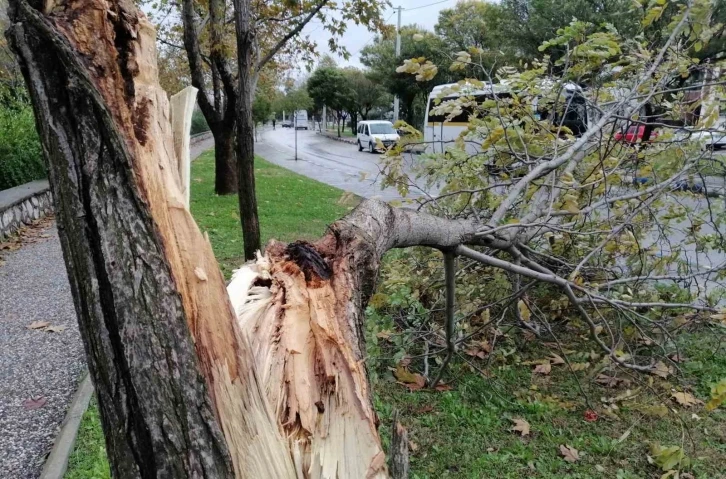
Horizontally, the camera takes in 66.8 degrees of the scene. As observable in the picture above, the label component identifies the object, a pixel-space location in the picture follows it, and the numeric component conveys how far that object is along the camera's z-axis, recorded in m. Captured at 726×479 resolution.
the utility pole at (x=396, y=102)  31.14
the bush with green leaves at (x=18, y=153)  9.64
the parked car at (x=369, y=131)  30.25
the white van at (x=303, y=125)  61.11
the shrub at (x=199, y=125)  37.93
